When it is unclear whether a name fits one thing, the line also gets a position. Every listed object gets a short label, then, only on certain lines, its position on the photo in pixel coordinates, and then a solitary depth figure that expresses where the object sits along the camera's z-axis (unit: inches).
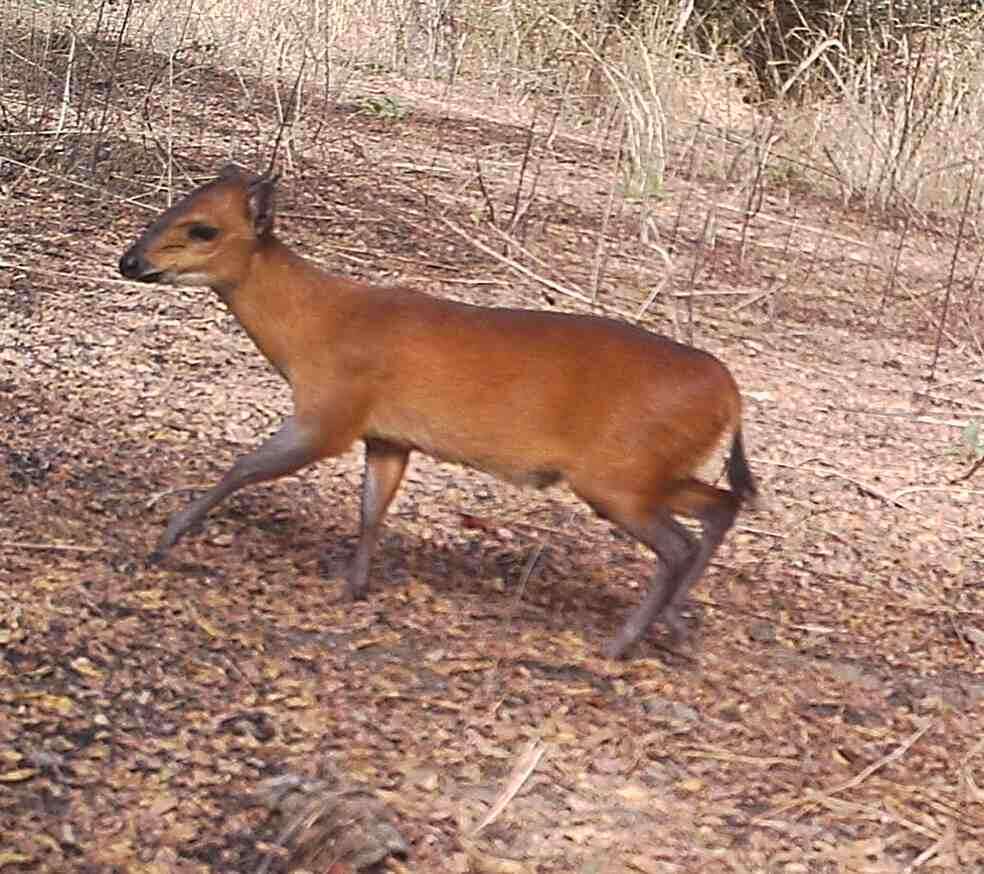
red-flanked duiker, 124.5
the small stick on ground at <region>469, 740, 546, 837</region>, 100.2
